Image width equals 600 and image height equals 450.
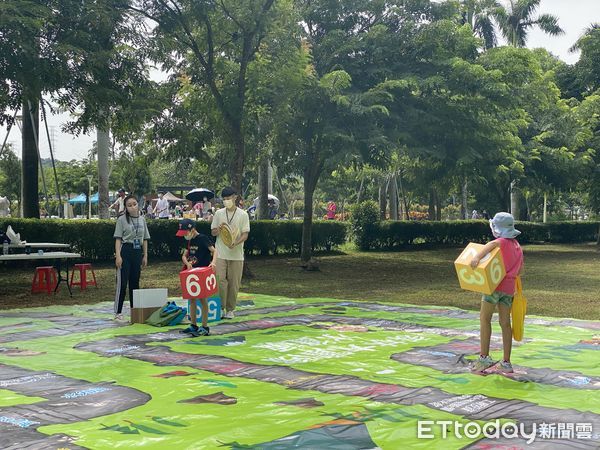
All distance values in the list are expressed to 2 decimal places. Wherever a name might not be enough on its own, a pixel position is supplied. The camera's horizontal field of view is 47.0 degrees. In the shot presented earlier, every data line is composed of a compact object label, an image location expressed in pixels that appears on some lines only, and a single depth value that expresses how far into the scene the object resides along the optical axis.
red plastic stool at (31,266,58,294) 13.48
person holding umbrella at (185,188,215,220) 25.35
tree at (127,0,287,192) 15.18
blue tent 63.10
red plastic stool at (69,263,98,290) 14.02
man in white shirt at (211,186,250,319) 9.58
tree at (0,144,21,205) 47.51
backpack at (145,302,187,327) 9.02
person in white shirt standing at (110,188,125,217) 19.55
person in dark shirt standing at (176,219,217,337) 9.43
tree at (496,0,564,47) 44.34
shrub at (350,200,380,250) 27.86
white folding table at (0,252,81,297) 11.90
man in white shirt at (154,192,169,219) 27.32
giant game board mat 4.48
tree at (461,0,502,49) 37.50
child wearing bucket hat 6.16
